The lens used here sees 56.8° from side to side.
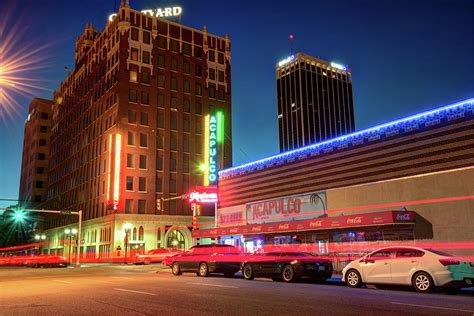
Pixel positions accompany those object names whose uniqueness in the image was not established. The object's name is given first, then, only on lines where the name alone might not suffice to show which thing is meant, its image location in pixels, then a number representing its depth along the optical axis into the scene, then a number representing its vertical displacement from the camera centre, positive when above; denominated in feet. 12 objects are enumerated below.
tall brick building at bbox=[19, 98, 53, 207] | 311.06 +68.37
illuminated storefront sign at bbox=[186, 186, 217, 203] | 135.44 +15.96
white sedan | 43.45 -2.84
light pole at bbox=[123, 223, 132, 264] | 168.86 +7.61
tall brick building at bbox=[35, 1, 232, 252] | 180.04 +58.15
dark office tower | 531.50 +175.81
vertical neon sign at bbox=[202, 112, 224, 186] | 155.12 +37.95
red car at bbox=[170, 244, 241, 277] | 70.28 -2.20
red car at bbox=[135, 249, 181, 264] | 132.70 -2.58
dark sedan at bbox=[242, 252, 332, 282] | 58.39 -2.93
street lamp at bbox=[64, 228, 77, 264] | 197.92 +8.08
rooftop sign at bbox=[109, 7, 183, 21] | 207.00 +109.86
